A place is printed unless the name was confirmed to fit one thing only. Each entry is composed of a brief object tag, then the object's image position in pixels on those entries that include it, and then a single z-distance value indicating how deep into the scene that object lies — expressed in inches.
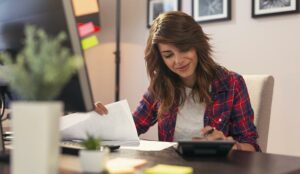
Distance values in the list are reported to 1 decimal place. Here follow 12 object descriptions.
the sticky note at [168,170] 28.7
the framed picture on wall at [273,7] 89.7
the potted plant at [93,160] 24.7
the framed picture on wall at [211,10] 101.9
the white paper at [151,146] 46.3
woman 60.8
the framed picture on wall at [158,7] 113.7
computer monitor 30.5
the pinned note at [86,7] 99.7
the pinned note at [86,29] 63.4
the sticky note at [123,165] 26.7
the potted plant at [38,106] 22.4
